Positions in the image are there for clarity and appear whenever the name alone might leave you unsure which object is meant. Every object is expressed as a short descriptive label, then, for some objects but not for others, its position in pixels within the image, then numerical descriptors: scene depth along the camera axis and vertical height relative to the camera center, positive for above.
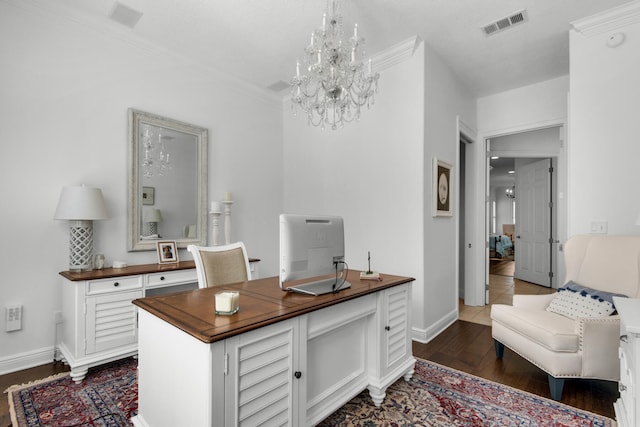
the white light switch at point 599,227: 2.72 -0.08
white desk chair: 2.23 -0.38
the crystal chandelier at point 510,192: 11.53 +0.92
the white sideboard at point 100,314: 2.31 -0.77
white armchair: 2.02 -0.76
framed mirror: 3.05 +0.34
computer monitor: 1.72 -0.18
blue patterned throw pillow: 2.14 -0.61
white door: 5.55 -0.10
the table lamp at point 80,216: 2.46 -0.01
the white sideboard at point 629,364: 1.35 -0.70
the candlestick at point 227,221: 3.63 -0.07
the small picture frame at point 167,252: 3.07 -0.37
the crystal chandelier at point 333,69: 2.22 +1.05
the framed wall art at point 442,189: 3.33 +0.31
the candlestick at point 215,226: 3.52 -0.12
